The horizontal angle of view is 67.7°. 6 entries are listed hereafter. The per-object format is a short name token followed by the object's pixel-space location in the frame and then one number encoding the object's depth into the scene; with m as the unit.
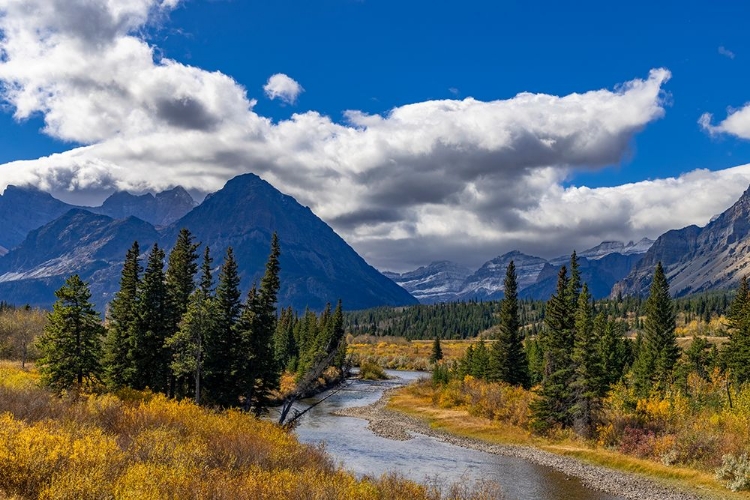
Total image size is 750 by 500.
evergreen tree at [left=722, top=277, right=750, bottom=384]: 77.00
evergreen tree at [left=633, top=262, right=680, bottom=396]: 86.07
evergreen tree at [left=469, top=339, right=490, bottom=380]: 93.88
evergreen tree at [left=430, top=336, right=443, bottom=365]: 164.70
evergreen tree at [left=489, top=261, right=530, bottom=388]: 87.75
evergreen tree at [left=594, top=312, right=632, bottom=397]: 87.00
